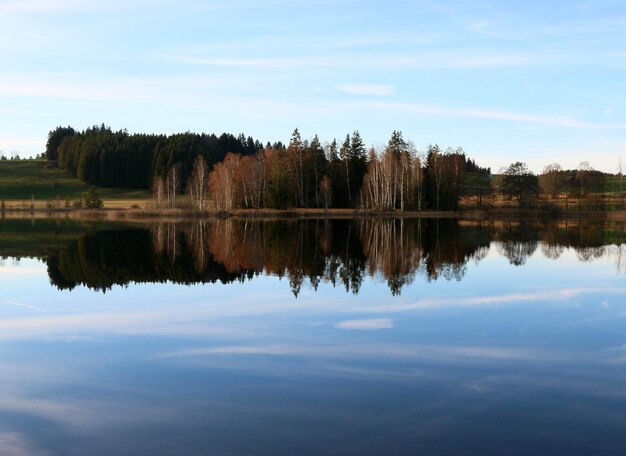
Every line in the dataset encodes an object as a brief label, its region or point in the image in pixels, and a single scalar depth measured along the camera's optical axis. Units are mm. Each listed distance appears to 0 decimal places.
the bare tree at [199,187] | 99938
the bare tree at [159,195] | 99312
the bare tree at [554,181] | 124000
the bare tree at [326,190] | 96000
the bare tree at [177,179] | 129100
